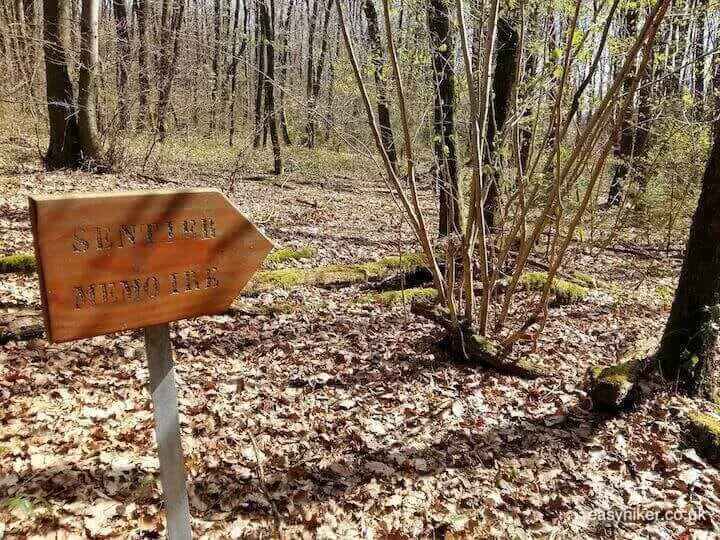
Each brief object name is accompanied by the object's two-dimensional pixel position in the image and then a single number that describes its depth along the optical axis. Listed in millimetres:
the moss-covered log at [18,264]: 5199
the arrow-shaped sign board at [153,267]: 1570
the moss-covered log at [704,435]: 3430
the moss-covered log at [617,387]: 3799
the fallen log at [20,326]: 4025
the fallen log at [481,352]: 4434
